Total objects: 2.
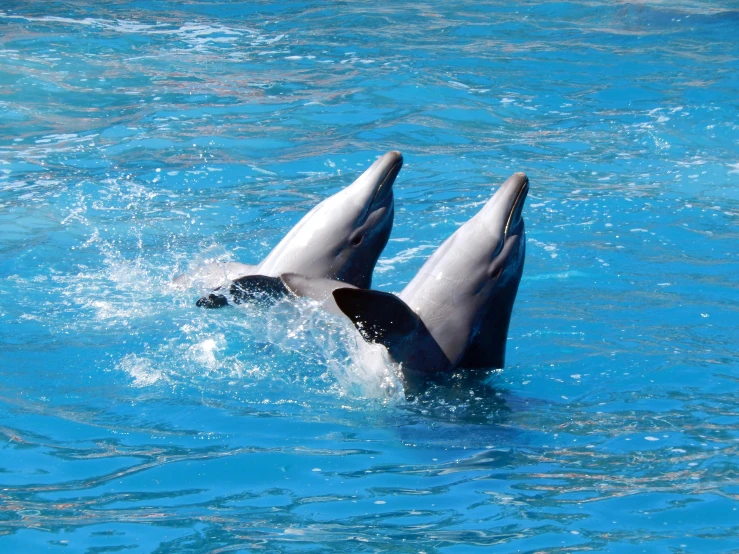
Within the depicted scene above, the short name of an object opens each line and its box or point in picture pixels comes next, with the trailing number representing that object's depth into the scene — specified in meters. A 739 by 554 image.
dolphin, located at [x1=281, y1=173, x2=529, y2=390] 12.18
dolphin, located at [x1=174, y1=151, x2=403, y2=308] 14.22
